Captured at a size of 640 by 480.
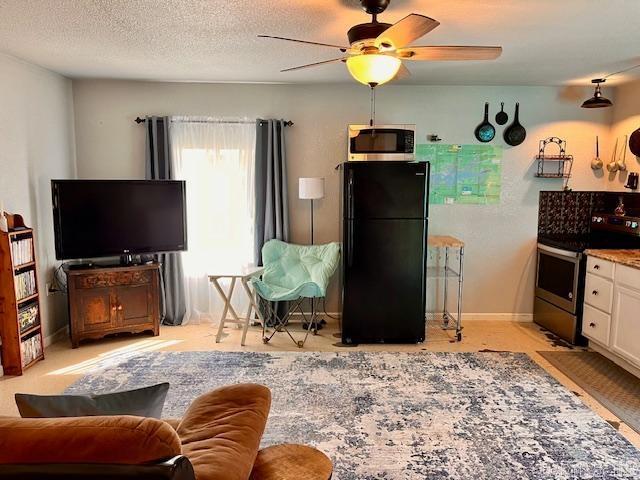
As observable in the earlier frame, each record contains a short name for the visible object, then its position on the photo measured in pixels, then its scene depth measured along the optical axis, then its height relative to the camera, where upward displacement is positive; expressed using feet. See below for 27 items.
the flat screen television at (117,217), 13.14 -0.71
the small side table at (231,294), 13.93 -3.22
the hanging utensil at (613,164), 14.90 +0.95
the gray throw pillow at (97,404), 4.17 -2.11
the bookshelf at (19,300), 11.09 -2.71
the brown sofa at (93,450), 3.04 -1.78
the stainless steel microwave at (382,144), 14.02 +1.55
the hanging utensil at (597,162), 15.34 +1.04
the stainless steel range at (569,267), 13.48 -2.37
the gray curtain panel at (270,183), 15.14 +0.36
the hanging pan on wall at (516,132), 15.37 +2.08
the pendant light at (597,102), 13.26 +2.68
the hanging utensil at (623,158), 14.64 +1.13
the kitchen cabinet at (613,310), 11.17 -3.13
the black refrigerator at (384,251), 13.15 -1.73
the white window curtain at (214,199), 15.23 -0.20
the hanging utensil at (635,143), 13.91 +1.55
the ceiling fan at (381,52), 7.29 +2.40
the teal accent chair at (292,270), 14.28 -2.49
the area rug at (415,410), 7.79 -4.64
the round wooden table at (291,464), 4.47 -2.80
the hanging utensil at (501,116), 15.40 +2.62
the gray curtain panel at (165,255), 14.89 -2.07
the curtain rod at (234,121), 15.10 +2.45
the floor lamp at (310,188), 14.36 +0.17
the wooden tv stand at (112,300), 13.23 -3.24
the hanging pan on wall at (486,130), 15.37 +2.15
